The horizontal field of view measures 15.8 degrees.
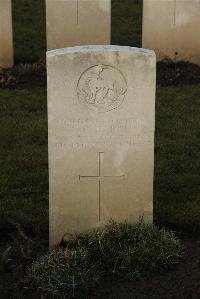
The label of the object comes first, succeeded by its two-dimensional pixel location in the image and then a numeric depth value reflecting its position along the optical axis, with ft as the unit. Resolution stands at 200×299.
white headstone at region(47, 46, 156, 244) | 16.55
